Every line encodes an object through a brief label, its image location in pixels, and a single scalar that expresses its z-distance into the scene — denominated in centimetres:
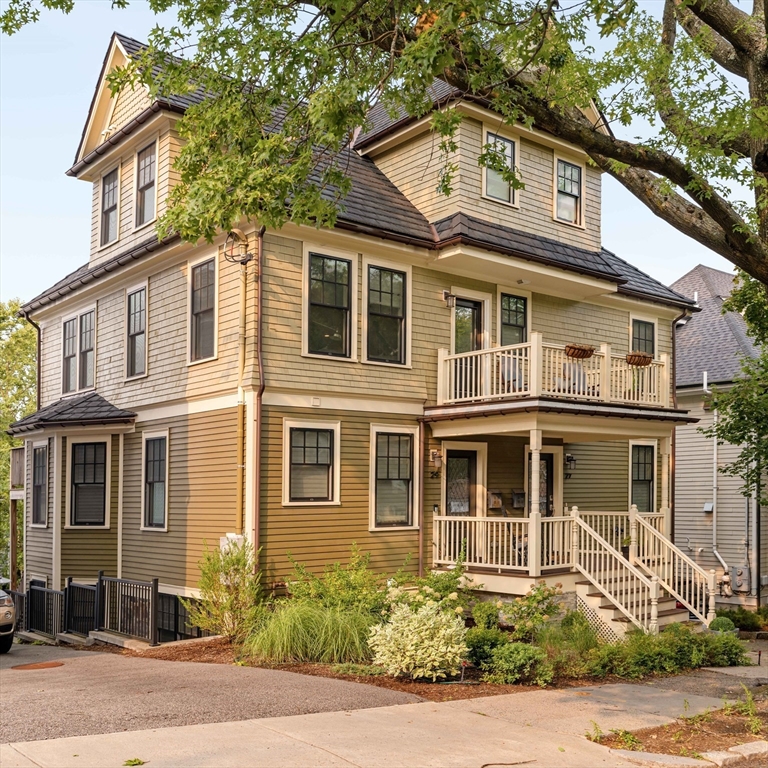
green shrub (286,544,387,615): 1316
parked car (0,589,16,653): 1434
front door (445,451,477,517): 1720
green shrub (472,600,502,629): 1264
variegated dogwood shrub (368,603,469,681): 1041
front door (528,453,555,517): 1870
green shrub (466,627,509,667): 1131
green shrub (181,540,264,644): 1352
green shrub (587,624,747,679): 1185
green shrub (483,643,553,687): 1076
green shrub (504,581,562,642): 1244
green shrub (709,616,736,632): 1538
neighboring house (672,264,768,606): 2356
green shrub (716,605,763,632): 1892
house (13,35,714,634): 1477
